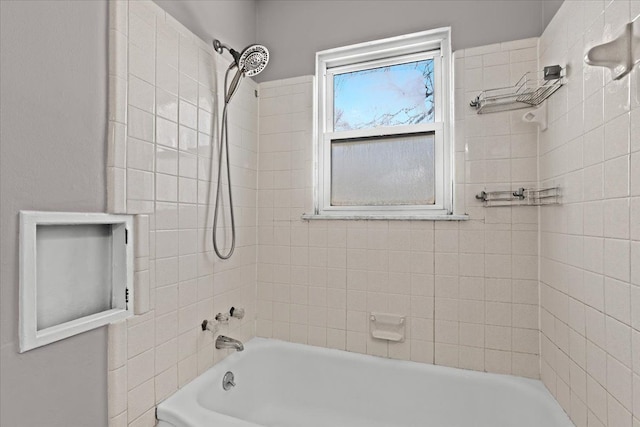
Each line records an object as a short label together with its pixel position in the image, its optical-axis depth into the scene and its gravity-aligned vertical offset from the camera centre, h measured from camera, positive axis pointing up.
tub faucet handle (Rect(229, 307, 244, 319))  1.85 -0.53
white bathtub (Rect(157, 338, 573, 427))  1.56 -0.90
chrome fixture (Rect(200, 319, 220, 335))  1.66 -0.54
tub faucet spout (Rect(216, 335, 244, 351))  1.71 -0.65
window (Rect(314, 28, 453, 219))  1.90 +0.52
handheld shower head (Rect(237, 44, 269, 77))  1.66 +0.78
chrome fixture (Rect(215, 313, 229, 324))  1.72 -0.52
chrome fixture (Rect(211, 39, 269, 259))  1.68 +0.71
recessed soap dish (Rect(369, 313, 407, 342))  1.84 -0.61
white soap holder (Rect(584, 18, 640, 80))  0.89 +0.46
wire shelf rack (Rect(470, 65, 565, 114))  1.49 +0.57
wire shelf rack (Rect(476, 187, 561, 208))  1.56 +0.10
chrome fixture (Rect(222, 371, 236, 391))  1.69 -0.84
